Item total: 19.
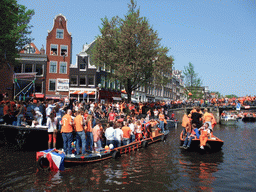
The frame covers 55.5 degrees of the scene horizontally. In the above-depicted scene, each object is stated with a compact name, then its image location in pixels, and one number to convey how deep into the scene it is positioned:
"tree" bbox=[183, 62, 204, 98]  58.53
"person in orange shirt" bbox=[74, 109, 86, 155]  11.03
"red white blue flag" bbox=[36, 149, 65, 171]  9.49
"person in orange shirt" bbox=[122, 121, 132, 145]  14.29
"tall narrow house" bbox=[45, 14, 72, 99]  39.24
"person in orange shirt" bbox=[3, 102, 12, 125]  14.97
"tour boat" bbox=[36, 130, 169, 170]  9.50
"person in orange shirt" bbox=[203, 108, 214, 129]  15.01
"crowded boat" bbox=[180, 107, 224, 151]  14.03
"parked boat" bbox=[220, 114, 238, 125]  64.94
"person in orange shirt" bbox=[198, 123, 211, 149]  13.84
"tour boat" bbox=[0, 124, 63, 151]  13.43
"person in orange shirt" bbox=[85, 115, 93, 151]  11.70
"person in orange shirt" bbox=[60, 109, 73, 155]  10.84
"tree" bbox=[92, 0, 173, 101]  30.27
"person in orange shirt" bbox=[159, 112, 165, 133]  21.27
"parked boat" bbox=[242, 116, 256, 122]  69.56
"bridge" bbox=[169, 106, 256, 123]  43.58
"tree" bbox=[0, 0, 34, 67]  19.73
